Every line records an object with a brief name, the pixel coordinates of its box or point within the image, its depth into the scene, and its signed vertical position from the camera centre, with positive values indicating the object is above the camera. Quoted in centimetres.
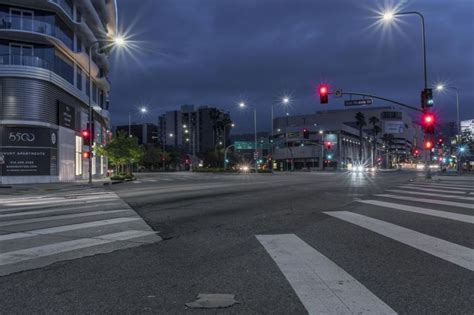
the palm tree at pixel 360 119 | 13975 +1455
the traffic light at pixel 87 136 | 3393 +255
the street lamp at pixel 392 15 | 3008 +1018
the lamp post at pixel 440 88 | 4988 +868
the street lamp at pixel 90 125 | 3433 +337
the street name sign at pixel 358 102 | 3075 +444
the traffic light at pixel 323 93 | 3018 +492
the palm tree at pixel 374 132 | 15712 +1192
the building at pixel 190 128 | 16006 +1520
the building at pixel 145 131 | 17912 +1523
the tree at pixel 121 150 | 4778 +205
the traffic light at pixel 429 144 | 3385 +157
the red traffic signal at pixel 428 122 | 3088 +295
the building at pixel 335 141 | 12838 +819
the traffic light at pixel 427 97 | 3048 +460
